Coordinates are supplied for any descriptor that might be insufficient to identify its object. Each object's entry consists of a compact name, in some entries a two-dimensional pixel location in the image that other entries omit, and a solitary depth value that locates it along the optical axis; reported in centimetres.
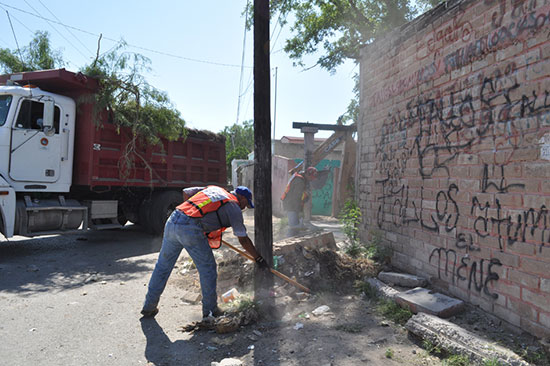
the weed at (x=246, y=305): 360
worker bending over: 351
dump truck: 594
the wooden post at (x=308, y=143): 948
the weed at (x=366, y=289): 415
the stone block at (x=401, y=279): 416
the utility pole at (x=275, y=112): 2437
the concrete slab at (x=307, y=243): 475
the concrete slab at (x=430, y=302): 335
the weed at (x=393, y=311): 348
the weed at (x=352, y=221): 566
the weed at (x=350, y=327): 330
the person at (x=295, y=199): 748
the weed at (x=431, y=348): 283
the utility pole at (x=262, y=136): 400
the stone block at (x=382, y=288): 391
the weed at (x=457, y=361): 262
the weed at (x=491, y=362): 248
